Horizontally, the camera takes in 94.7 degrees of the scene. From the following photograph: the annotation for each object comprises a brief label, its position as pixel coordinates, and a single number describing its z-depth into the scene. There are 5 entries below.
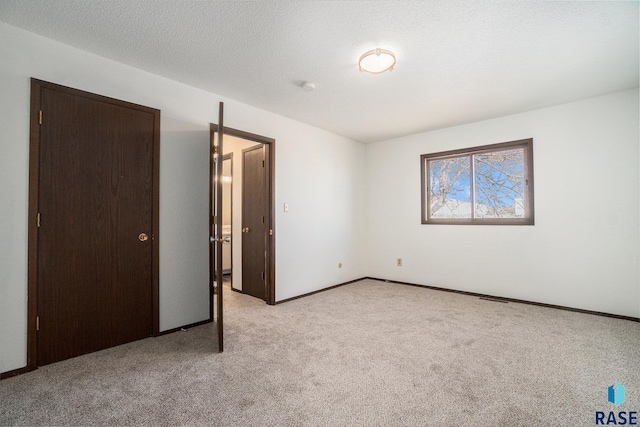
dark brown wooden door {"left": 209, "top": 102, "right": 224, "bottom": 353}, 2.41
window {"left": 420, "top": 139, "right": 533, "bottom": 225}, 3.93
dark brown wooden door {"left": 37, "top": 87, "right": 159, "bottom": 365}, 2.25
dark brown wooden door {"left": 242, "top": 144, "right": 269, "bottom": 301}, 4.04
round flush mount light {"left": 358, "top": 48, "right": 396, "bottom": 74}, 2.40
